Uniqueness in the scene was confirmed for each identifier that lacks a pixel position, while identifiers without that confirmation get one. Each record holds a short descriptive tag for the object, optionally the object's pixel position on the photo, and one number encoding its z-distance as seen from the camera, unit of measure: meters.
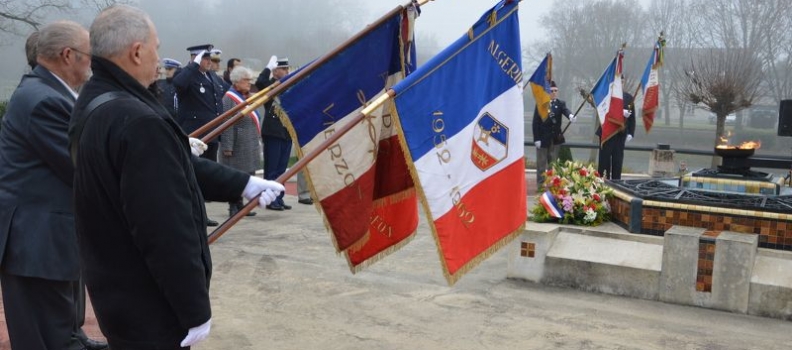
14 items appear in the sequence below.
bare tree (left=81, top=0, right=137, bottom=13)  19.78
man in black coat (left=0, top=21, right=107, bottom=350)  3.33
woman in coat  8.41
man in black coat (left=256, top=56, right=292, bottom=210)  8.99
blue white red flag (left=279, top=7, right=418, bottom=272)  3.83
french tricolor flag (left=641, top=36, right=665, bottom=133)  11.12
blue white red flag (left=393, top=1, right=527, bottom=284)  3.62
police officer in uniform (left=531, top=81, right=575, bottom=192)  12.79
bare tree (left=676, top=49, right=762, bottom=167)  17.53
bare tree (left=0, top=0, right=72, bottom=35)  19.20
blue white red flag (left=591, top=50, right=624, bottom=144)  10.78
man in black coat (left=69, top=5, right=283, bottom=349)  2.12
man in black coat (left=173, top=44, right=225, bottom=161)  7.93
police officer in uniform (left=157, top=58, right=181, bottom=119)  8.87
